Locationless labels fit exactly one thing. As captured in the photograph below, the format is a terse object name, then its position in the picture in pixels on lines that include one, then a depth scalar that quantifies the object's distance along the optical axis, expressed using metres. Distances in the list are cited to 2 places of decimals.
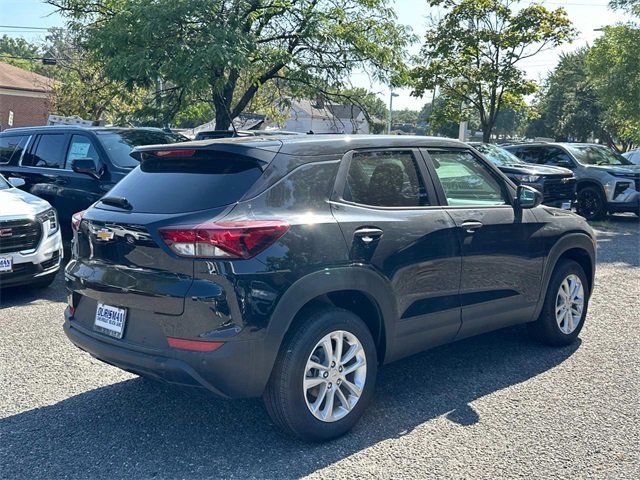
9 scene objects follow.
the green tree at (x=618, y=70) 17.69
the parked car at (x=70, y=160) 7.97
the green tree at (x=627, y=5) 17.23
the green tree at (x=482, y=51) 18.73
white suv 6.55
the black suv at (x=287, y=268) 3.22
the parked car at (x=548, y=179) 12.30
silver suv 13.80
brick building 38.84
